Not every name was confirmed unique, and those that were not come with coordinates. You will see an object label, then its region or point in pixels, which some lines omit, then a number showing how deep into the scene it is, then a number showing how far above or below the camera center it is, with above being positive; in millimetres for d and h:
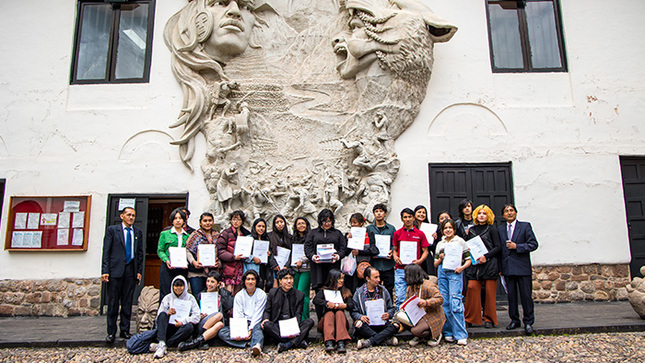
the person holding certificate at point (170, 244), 5199 +143
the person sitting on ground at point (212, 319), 4699 -667
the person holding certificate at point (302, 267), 5512 -146
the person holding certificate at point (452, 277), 4711 -258
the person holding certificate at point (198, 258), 5285 -21
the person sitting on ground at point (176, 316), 4648 -617
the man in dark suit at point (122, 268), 5078 -121
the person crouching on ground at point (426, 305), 4590 -523
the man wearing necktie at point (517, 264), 5059 -135
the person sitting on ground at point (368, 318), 4680 -649
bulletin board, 7172 +544
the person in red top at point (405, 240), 5254 +89
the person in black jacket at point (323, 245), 5207 +107
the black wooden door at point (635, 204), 7238 +748
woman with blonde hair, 5223 -247
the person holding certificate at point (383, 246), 5352 +91
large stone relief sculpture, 6984 +2563
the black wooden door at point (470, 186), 7234 +1062
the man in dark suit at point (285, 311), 4688 -588
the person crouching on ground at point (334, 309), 4602 -578
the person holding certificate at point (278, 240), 5465 +183
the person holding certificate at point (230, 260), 5359 -57
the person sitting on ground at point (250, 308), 4723 -560
